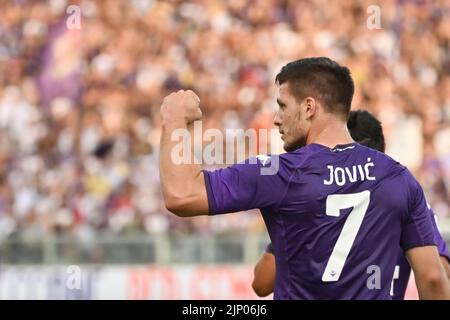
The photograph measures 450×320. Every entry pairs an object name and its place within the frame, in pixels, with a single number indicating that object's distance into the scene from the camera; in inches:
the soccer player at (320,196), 268.1
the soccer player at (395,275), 350.3
